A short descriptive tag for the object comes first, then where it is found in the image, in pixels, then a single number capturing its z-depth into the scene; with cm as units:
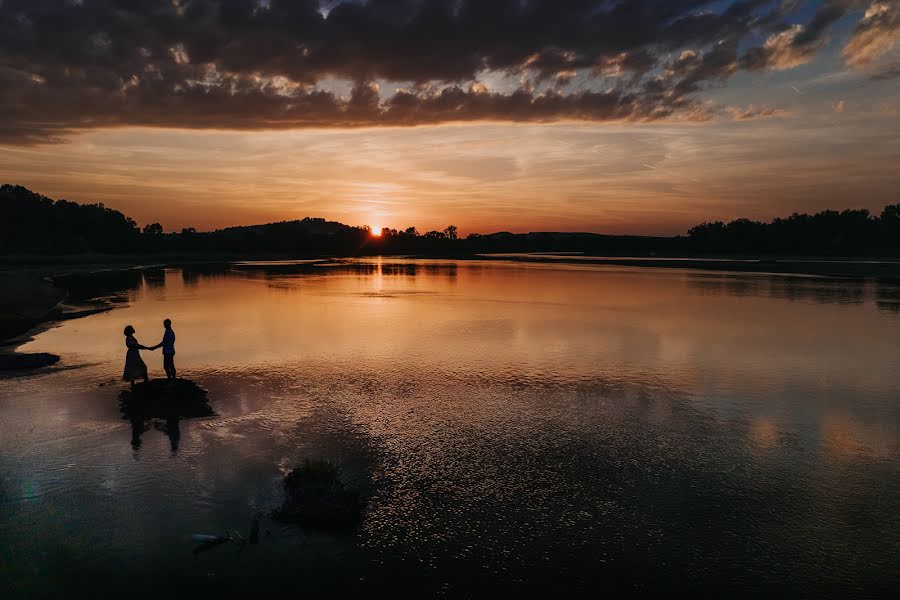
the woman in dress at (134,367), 2152
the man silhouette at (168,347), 2172
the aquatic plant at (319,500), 1223
